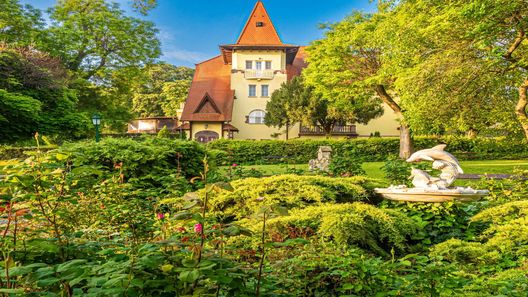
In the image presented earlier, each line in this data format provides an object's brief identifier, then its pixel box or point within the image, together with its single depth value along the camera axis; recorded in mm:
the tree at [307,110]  29984
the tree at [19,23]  23069
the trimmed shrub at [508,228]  4398
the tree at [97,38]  25281
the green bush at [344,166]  9453
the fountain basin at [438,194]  5891
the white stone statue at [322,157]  15482
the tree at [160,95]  48219
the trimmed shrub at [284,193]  5668
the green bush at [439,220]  5590
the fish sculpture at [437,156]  6230
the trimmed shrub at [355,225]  4305
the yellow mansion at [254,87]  36938
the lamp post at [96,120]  18303
